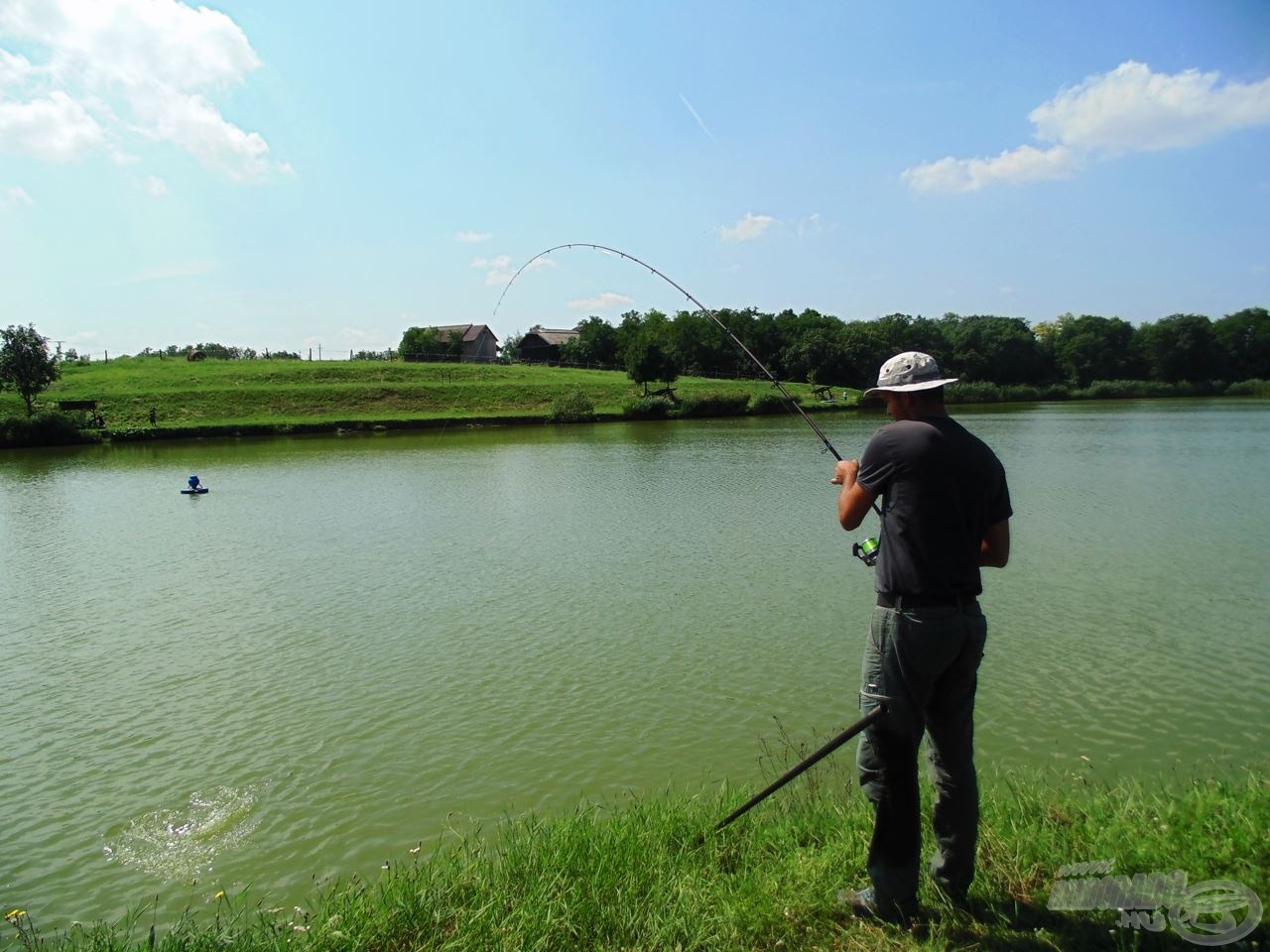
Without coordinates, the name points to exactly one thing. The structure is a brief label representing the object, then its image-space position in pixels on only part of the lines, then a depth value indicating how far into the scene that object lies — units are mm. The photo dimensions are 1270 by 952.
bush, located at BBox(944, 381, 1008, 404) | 82812
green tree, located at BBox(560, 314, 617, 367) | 106875
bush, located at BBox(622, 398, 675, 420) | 60188
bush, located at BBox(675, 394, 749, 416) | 61812
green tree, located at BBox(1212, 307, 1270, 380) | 105188
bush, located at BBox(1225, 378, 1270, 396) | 87250
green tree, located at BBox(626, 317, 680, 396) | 65000
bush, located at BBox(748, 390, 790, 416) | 63750
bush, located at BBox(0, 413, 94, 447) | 46312
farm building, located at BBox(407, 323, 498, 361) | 109188
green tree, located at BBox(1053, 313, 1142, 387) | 106750
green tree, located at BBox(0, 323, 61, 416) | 52375
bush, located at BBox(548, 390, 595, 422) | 58062
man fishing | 3824
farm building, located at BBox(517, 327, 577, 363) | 115188
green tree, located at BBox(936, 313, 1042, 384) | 106688
